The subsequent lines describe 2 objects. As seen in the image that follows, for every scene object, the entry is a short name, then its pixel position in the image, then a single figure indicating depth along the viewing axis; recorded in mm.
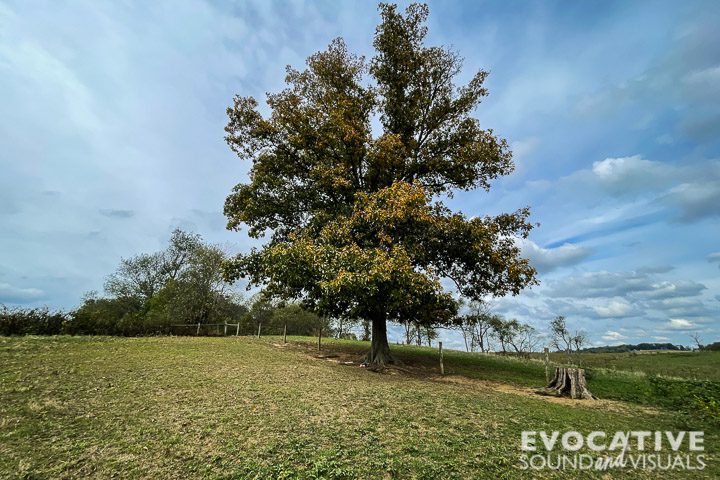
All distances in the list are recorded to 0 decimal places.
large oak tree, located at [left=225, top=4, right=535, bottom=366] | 14438
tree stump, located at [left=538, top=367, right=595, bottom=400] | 13180
